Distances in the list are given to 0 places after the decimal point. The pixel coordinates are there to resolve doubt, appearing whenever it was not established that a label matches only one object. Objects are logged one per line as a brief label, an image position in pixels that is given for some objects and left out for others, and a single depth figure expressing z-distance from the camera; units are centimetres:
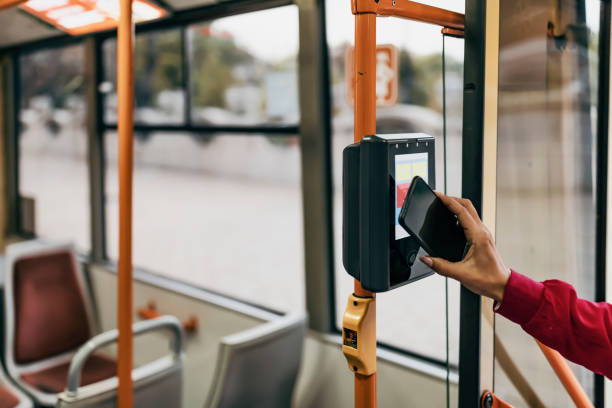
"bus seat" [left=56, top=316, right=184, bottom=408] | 172
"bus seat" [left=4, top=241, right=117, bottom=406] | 298
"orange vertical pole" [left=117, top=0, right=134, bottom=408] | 162
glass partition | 123
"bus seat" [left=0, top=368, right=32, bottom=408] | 232
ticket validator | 90
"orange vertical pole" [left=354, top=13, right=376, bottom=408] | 99
